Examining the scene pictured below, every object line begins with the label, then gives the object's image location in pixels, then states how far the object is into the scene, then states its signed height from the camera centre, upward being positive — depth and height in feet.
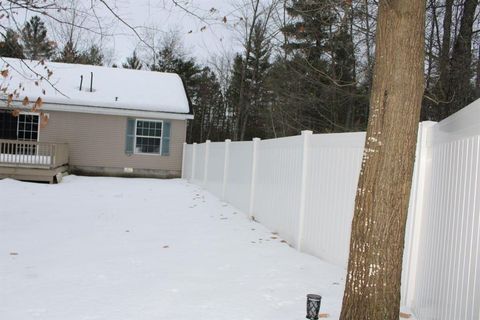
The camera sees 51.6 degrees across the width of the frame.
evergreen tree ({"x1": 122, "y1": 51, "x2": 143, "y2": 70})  138.00 +22.32
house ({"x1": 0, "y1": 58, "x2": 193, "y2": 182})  61.77 +1.71
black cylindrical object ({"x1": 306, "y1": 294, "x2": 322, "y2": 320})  12.43 -3.77
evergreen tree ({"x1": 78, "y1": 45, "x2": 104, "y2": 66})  113.11 +20.69
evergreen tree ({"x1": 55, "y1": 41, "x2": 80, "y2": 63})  96.01 +16.49
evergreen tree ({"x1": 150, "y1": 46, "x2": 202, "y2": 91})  126.21 +20.44
